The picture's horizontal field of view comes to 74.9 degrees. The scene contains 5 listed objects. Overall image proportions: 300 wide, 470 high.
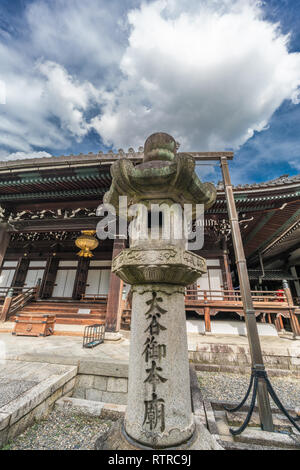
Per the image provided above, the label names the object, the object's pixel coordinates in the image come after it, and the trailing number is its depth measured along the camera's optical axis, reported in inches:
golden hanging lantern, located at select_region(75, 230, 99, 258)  351.6
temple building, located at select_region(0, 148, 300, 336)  264.7
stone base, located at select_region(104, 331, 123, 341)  248.5
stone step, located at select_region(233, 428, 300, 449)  100.0
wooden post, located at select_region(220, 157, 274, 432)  116.6
